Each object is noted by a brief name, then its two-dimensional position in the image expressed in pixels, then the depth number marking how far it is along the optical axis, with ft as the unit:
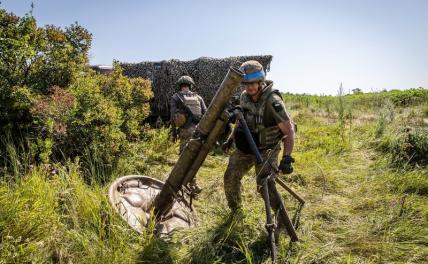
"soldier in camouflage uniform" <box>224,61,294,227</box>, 12.55
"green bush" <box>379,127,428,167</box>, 21.99
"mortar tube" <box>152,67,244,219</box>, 11.50
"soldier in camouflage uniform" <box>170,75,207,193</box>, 21.34
